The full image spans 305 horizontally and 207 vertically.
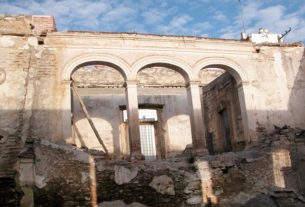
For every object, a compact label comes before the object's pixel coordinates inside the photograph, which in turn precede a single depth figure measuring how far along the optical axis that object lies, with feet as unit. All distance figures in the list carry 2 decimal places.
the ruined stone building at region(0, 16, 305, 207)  23.65
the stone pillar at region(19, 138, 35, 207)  22.37
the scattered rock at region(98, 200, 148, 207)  23.58
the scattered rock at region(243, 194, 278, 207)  25.15
